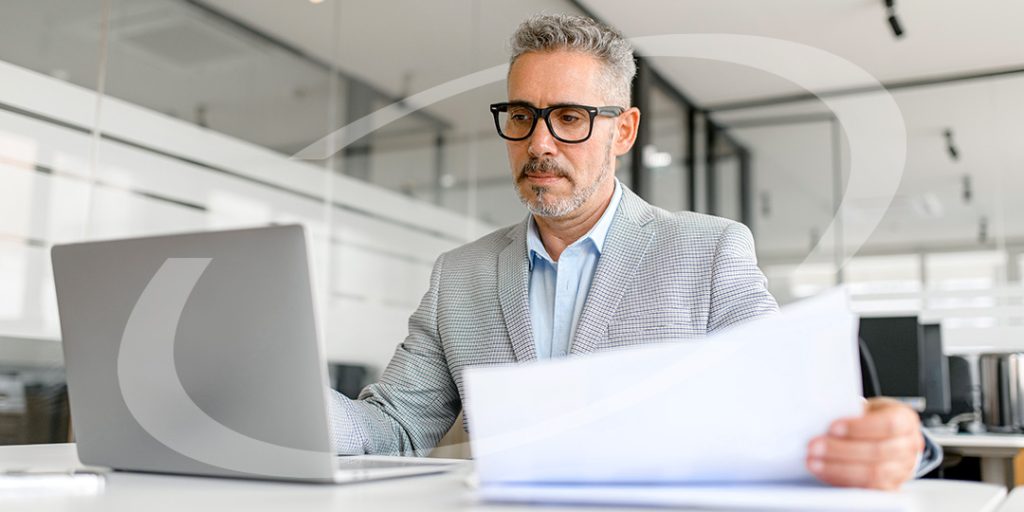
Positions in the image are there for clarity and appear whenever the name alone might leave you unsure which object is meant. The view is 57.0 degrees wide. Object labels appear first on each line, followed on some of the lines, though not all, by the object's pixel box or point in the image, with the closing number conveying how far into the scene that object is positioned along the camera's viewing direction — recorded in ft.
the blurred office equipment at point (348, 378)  11.70
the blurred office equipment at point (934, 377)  13.73
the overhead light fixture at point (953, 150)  20.24
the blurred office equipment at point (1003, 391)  11.94
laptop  2.87
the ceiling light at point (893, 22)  17.42
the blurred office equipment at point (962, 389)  14.58
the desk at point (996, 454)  10.03
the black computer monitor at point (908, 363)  13.04
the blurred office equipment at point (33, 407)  8.45
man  5.16
